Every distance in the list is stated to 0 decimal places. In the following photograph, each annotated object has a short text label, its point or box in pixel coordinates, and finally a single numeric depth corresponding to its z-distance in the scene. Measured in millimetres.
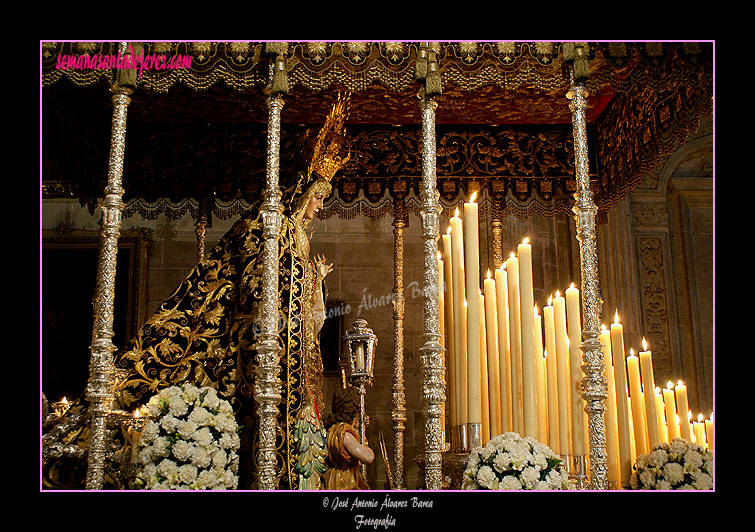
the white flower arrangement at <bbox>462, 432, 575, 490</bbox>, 3092
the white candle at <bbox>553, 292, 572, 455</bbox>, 3738
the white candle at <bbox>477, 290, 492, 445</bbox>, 3795
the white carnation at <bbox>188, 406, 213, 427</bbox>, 3260
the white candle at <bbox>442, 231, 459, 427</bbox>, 3764
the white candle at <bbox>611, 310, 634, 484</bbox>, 3834
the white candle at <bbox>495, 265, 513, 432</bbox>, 3731
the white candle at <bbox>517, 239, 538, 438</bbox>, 3646
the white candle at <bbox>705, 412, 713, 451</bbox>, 4216
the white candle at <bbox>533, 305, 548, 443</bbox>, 3838
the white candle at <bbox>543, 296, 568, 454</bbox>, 3801
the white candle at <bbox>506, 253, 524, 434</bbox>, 3691
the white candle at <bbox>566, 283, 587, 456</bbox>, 3719
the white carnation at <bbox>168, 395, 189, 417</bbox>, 3273
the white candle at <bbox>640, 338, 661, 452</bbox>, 3908
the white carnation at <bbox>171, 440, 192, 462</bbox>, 3178
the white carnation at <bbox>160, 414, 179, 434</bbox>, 3217
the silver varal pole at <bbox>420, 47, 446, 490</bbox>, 3305
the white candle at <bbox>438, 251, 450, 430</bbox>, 4062
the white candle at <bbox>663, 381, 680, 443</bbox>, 4082
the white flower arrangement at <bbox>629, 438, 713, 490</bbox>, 3477
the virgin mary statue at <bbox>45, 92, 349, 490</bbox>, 3723
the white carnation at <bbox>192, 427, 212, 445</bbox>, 3225
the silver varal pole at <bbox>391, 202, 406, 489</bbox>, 5074
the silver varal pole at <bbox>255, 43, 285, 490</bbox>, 3311
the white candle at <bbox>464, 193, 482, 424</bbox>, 3605
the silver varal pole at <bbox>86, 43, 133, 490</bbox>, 3309
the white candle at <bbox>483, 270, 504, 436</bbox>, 3762
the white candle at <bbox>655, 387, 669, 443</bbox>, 3959
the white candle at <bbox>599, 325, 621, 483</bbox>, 3777
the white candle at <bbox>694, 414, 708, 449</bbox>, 4395
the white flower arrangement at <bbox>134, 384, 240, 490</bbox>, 3166
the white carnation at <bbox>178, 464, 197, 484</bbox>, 3148
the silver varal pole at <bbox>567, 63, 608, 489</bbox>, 3354
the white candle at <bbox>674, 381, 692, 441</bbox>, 4152
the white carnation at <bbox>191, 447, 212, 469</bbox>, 3193
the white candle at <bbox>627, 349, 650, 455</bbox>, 3947
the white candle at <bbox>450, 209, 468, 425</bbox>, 3666
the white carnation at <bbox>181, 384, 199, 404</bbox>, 3325
